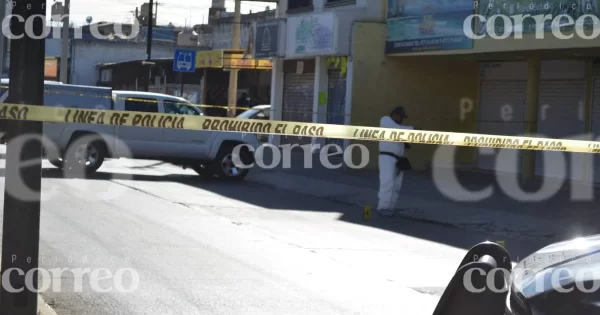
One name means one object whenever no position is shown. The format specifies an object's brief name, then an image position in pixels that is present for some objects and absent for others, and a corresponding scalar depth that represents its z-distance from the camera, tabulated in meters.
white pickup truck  19.81
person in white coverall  15.19
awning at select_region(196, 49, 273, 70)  34.06
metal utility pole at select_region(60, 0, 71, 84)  32.25
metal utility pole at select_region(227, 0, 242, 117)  34.62
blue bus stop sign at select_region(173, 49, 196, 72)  33.81
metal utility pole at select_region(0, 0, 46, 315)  5.55
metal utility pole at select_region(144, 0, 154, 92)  36.16
